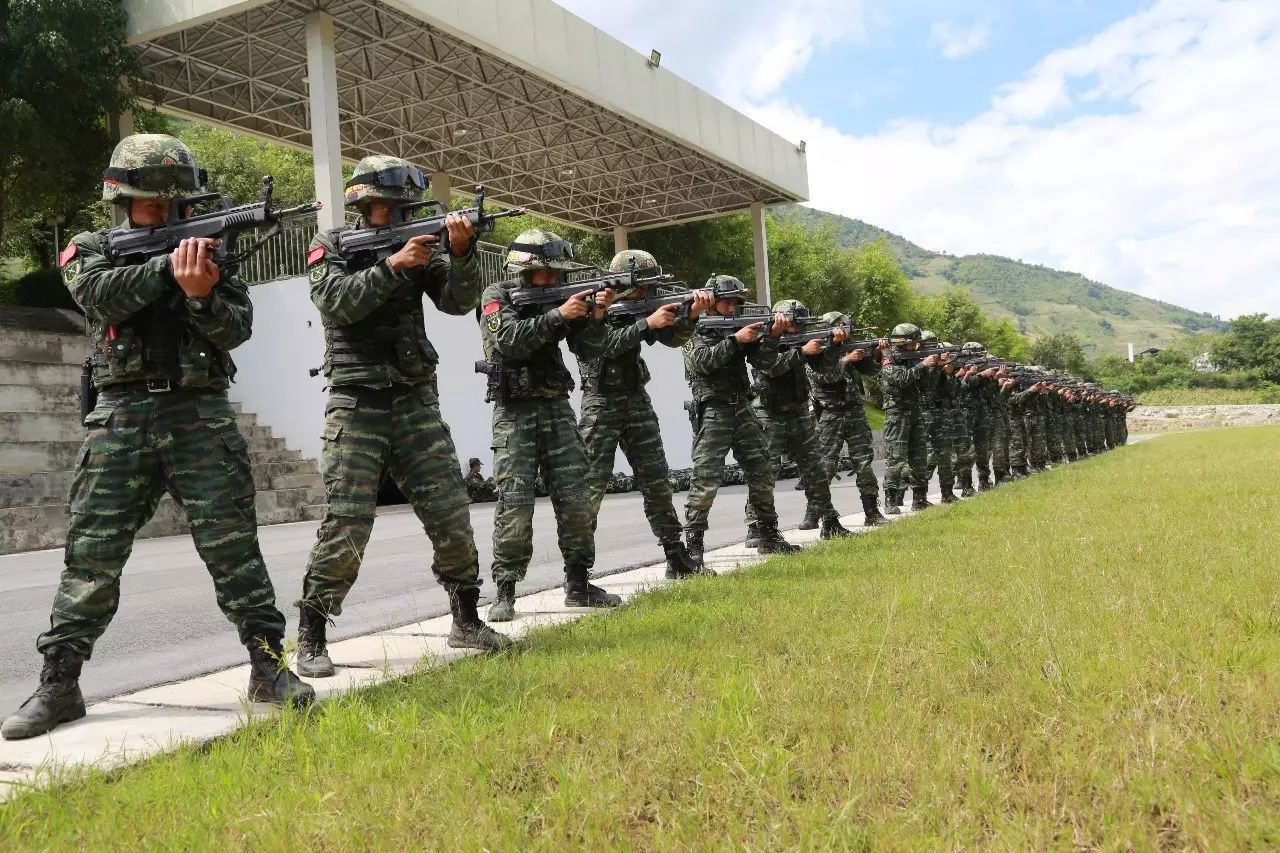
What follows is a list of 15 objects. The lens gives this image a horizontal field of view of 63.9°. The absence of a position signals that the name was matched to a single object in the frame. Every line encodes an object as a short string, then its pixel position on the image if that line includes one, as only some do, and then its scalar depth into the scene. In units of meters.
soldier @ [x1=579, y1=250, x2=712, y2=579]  7.06
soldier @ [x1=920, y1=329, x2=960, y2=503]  13.23
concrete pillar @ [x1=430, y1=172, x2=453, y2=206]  29.36
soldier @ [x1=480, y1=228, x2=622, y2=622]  6.02
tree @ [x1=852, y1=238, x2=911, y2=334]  57.25
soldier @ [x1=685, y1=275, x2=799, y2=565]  8.16
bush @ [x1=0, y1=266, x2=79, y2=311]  19.67
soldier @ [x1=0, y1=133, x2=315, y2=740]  3.89
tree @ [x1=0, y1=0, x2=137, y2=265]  16.41
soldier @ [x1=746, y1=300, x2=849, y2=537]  9.49
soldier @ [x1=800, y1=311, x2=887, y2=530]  11.13
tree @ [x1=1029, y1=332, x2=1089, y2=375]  94.75
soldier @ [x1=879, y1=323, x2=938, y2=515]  12.73
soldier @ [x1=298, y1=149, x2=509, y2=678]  4.58
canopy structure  18.55
